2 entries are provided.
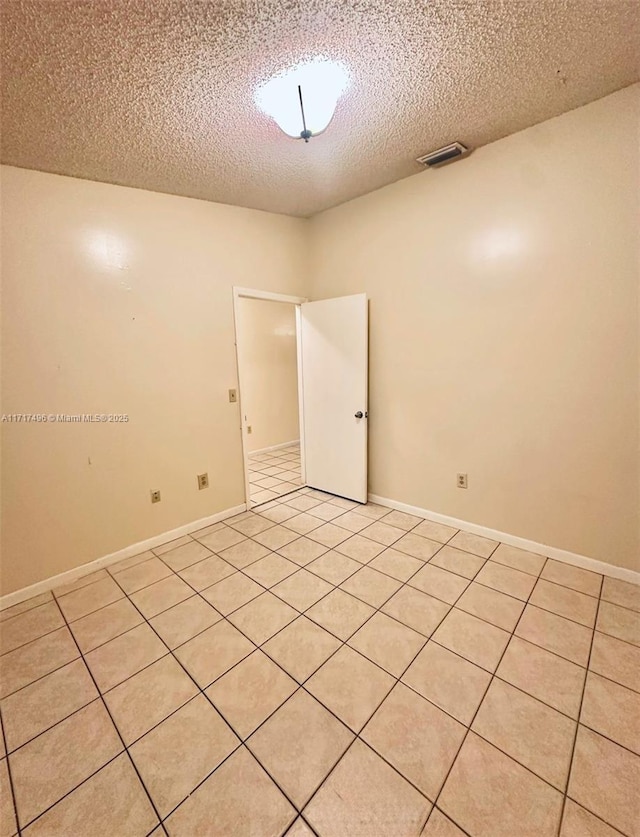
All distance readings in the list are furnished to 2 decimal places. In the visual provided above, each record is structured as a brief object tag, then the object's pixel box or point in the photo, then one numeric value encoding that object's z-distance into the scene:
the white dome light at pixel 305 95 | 1.55
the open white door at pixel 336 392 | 3.08
